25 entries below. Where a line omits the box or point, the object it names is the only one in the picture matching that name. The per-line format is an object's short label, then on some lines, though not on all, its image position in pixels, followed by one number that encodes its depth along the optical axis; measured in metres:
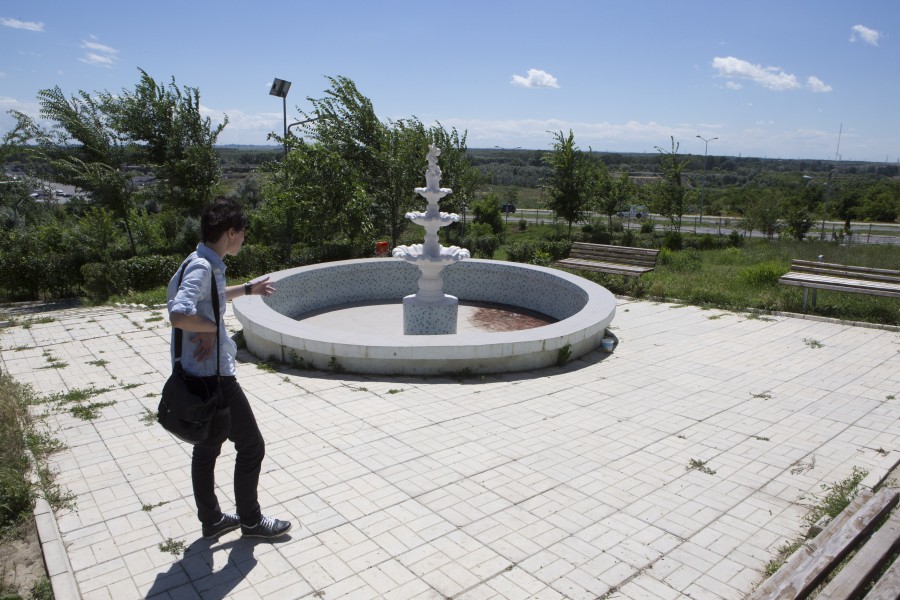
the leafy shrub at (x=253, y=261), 13.96
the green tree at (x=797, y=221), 27.69
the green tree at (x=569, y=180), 22.62
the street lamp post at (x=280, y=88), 18.58
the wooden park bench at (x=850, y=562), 3.10
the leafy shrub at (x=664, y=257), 16.83
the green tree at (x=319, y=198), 14.84
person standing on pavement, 3.21
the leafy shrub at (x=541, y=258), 15.39
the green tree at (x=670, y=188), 24.56
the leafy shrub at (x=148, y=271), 12.37
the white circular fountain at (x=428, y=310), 7.09
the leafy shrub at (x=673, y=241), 23.48
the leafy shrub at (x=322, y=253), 14.28
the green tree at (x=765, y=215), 30.20
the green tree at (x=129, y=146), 14.71
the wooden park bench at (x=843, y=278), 9.90
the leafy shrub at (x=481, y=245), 19.34
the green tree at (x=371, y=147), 16.16
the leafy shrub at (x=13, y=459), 4.10
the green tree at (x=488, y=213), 34.80
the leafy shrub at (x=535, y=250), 16.39
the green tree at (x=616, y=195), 26.50
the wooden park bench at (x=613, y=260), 12.18
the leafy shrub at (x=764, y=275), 12.49
